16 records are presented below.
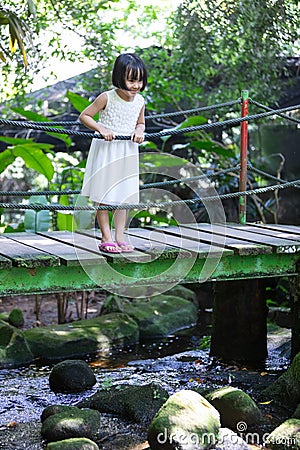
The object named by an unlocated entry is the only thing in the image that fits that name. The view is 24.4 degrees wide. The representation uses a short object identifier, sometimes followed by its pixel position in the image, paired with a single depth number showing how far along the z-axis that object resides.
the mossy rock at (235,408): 3.97
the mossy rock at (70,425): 3.76
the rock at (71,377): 4.75
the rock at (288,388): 4.27
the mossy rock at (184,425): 3.45
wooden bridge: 3.73
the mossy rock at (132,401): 4.13
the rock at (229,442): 3.62
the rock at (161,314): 6.58
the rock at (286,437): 3.57
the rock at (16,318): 6.71
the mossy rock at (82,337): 5.81
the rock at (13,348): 5.52
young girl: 3.90
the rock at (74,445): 3.40
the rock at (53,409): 4.00
